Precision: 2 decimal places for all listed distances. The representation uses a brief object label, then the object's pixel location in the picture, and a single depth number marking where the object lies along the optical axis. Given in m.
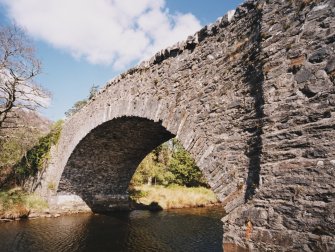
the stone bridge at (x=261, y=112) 3.86
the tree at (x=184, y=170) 27.08
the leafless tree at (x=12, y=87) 14.18
